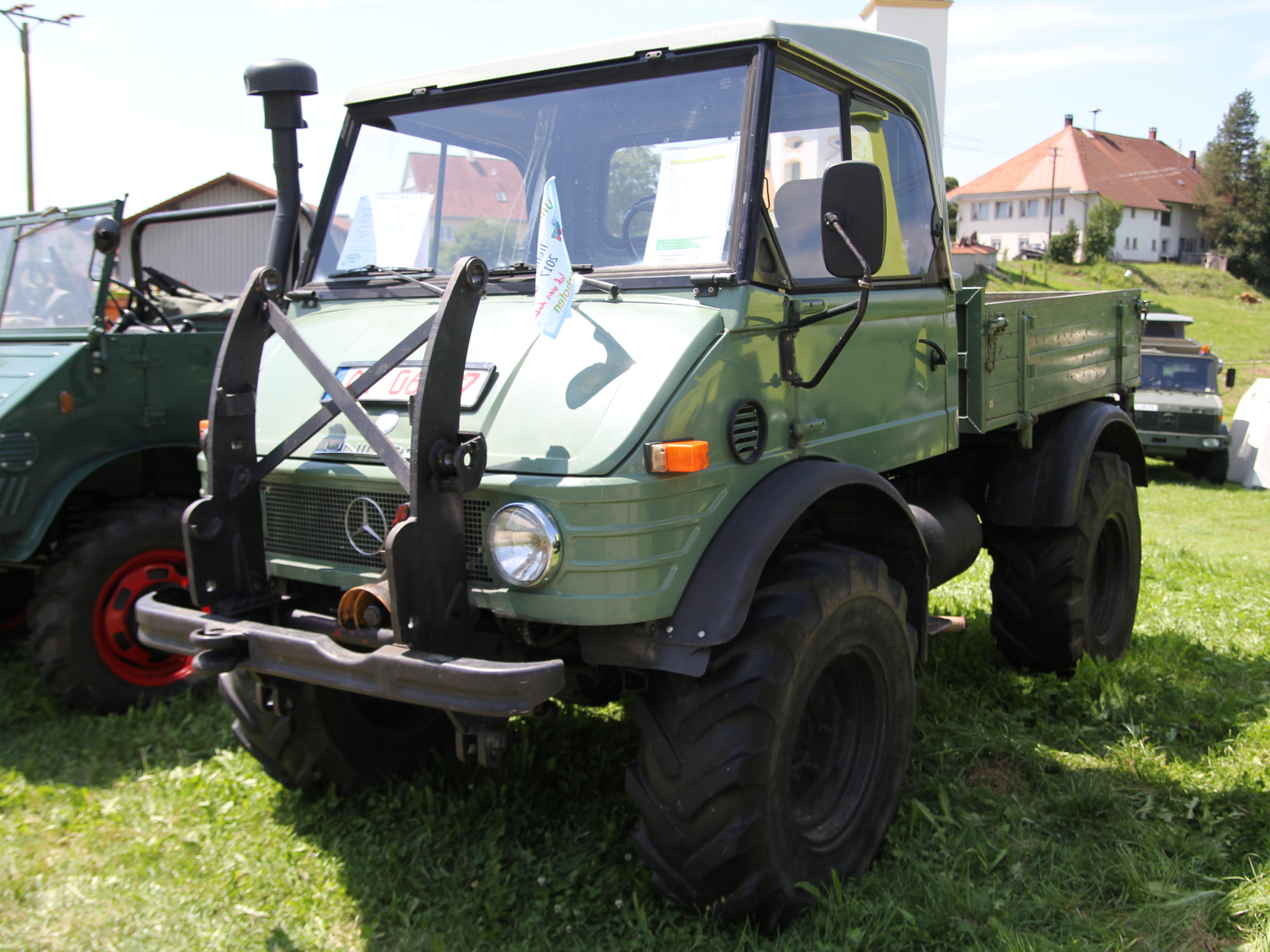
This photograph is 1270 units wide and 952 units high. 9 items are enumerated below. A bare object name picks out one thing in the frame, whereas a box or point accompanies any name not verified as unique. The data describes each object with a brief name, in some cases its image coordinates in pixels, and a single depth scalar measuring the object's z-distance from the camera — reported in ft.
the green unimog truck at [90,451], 15.97
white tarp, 49.08
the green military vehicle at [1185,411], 48.80
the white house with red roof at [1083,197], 209.97
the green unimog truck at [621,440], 8.73
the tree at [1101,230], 181.68
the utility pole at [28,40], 60.90
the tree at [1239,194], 193.36
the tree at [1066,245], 180.65
